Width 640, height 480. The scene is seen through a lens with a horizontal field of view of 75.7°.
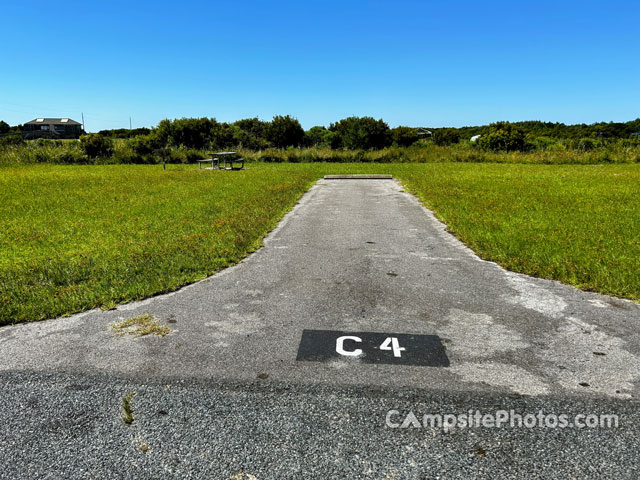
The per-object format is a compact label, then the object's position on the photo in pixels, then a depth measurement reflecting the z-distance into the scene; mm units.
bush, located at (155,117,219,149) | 50500
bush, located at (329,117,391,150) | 45875
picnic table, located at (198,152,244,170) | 24891
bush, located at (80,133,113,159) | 30531
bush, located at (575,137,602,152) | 31153
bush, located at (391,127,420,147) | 49375
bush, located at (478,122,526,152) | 33031
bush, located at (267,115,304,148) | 50438
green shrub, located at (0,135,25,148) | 31700
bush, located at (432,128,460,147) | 48500
